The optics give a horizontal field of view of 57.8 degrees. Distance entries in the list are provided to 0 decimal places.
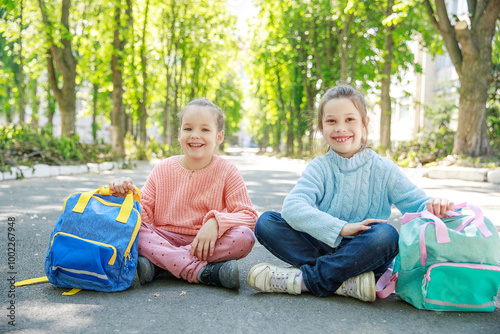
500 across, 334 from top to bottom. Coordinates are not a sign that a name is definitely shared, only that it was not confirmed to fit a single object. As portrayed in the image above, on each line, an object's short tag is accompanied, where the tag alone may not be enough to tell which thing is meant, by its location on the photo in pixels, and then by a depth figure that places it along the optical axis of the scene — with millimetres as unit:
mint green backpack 2109
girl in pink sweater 2561
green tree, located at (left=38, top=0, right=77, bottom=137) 12074
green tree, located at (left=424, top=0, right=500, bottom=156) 10859
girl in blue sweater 2301
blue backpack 2258
